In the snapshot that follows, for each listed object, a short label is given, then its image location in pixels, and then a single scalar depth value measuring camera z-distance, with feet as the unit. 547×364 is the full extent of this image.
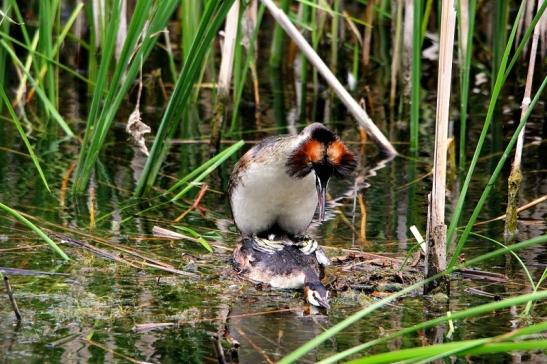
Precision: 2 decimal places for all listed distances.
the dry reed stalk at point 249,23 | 65.46
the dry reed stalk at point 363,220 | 47.09
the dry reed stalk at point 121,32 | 63.67
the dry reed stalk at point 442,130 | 35.60
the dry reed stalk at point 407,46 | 65.72
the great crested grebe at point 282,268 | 38.83
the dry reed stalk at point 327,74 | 53.47
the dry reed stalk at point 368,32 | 74.74
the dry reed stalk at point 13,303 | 32.60
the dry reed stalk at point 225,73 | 55.77
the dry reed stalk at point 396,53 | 66.67
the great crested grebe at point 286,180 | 37.96
